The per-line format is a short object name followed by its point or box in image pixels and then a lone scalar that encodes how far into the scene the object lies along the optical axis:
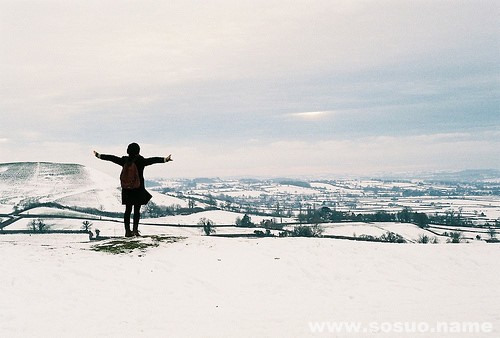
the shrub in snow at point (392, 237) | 90.63
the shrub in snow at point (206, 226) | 93.89
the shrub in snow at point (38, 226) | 97.34
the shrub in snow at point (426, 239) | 86.43
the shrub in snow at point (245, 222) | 112.63
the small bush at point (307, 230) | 93.68
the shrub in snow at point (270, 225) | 108.69
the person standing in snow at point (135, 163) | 18.66
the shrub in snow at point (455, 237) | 86.07
